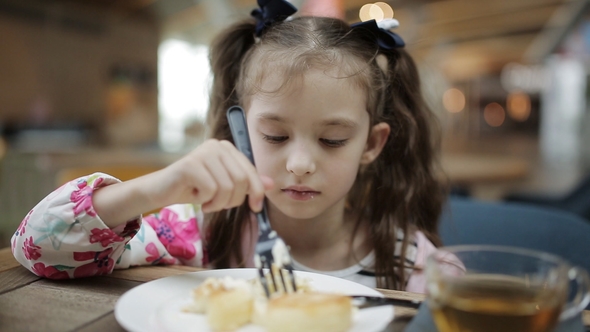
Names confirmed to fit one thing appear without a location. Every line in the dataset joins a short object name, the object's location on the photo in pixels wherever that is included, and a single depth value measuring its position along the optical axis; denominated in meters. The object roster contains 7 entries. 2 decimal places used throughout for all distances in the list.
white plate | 0.55
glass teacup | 0.49
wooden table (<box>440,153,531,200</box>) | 2.88
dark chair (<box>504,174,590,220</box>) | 2.29
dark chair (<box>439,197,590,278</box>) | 1.31
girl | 0.77
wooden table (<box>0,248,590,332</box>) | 0.57
